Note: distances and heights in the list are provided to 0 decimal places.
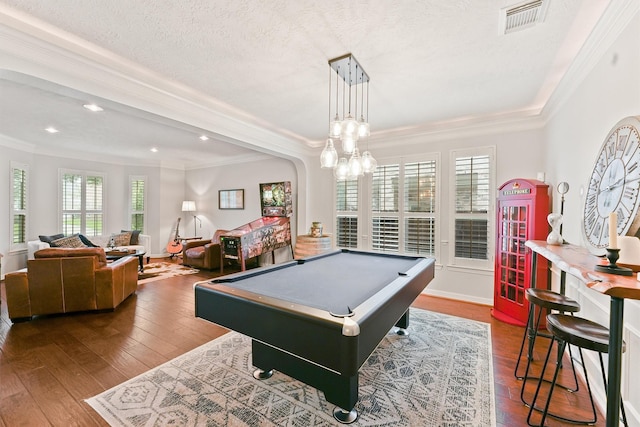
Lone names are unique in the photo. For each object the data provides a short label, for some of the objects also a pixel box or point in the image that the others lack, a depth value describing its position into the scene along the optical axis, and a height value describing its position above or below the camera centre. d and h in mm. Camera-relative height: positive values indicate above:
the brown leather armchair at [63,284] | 3264 -933
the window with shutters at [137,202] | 7336 +264
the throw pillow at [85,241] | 5780 -647
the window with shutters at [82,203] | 6324 +204
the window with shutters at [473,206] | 3988 +137
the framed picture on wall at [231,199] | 6891 +358
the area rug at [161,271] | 5336 -1303
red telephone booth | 3145 -301
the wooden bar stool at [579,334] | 1416 -662
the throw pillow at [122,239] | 6440 -666
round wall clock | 1497 +187
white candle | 1286 -76
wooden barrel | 4695 -573
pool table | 1307 -564
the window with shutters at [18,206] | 5254 +91
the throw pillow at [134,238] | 6664 -659
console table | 1090 -395
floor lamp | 7568 +171
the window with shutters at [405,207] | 4430 +124
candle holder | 1272 -249
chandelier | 2309 +748
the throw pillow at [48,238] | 5273 -553
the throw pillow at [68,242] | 5211 -632
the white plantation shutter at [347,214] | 5133 -5
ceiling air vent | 1759 +1387
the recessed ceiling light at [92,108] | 3520 +1387
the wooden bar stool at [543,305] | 1967 -665
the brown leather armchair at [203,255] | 6020 -959
